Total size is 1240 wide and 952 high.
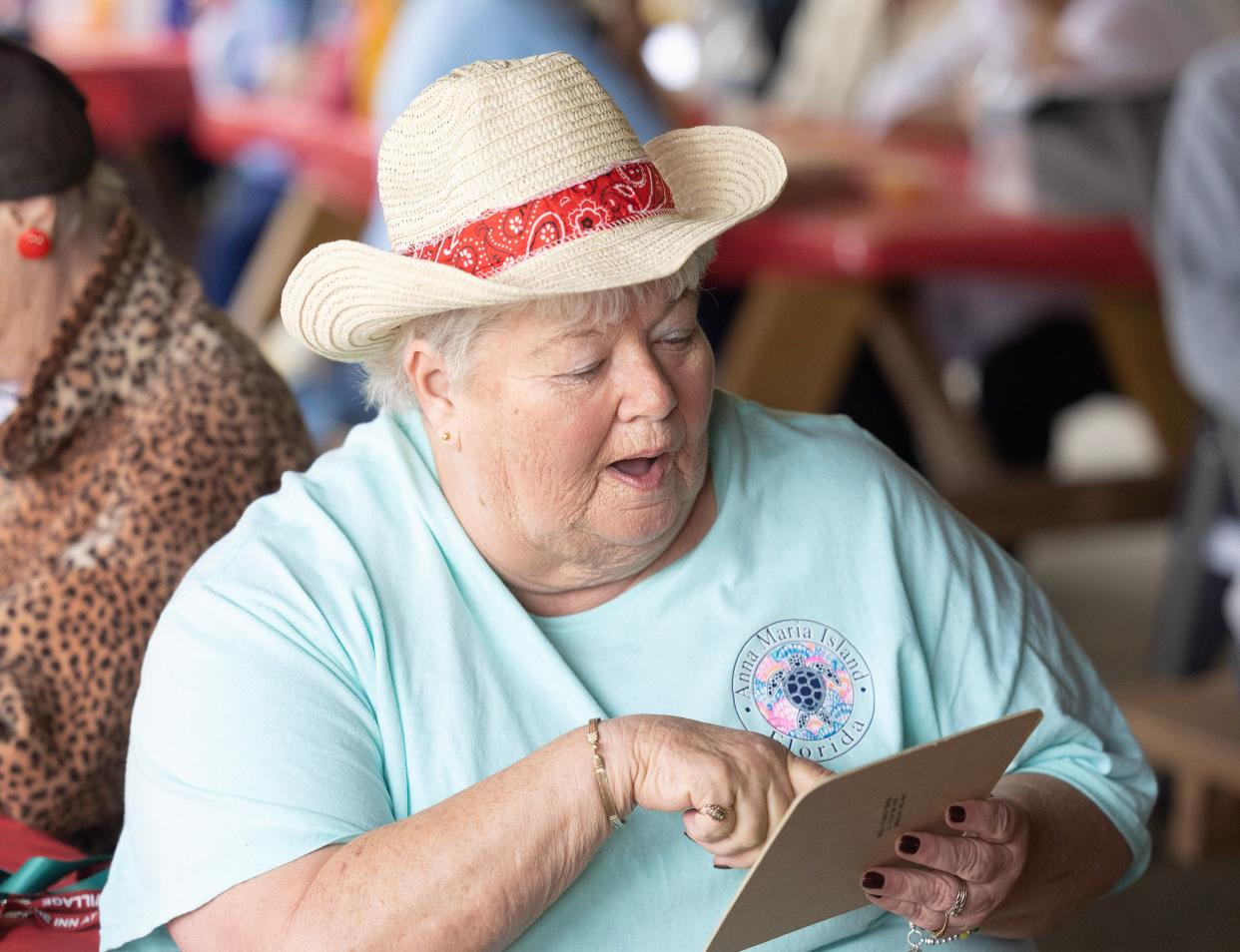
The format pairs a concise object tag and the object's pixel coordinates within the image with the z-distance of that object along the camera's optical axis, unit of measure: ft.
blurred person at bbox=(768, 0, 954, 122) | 23.50
